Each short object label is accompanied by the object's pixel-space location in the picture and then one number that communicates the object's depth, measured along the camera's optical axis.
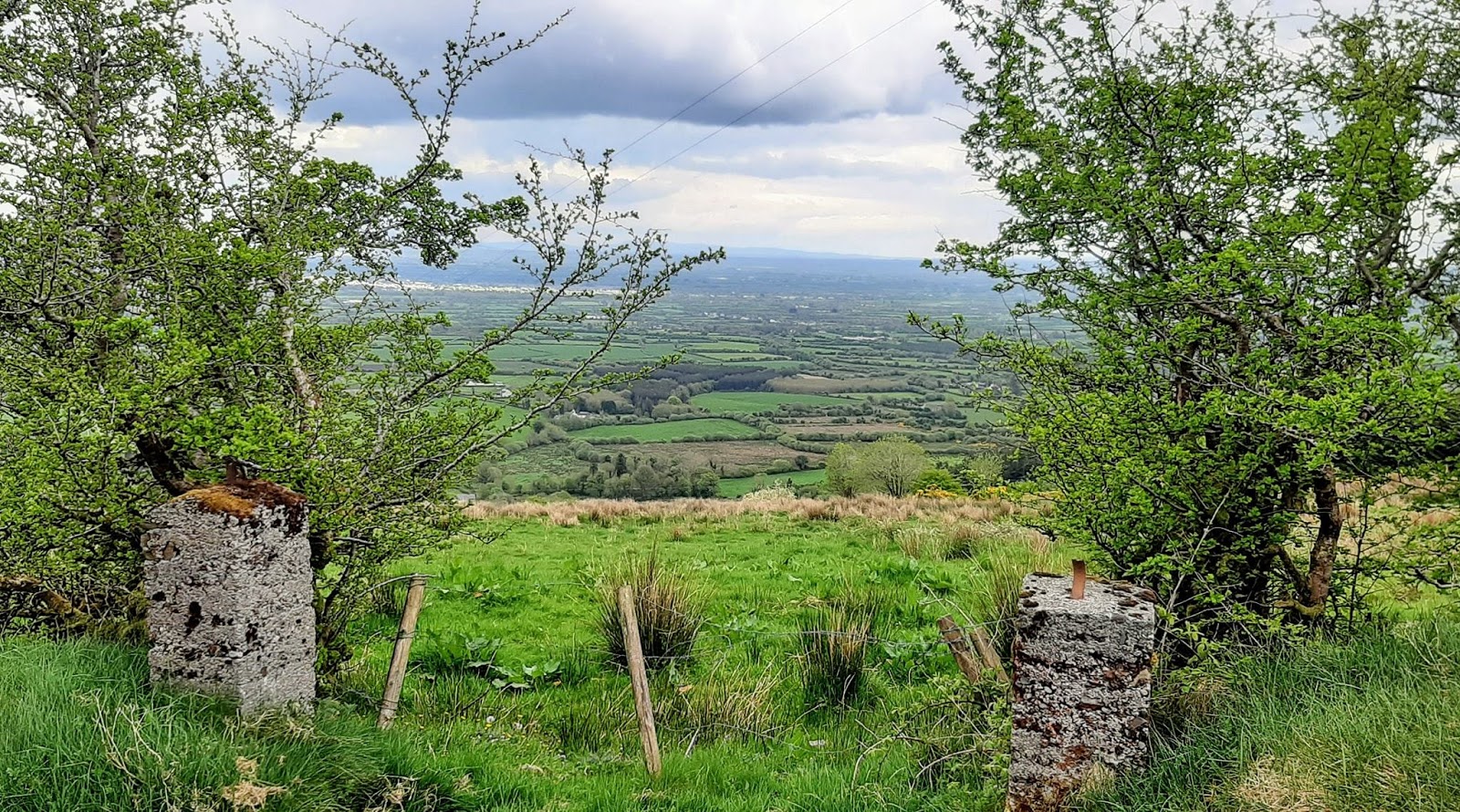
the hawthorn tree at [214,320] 4.49
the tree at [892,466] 29.17
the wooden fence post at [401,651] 5.26
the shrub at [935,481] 25.80
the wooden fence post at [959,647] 4.91
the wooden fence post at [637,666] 5.25
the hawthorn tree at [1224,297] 3.97
